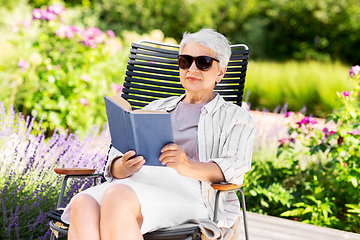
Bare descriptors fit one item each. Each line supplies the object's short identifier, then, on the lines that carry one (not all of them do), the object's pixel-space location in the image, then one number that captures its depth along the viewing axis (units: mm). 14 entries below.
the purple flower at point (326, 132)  6513
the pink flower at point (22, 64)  8453
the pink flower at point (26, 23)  8537
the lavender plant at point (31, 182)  4633
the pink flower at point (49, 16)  8656
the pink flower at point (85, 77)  8772
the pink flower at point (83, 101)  8633
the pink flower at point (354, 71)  6086
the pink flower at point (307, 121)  6555
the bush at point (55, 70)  8648
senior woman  3283
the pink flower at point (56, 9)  8781
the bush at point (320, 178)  6066
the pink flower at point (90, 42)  8867
